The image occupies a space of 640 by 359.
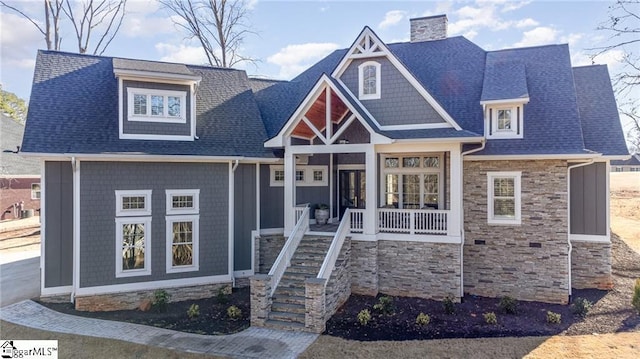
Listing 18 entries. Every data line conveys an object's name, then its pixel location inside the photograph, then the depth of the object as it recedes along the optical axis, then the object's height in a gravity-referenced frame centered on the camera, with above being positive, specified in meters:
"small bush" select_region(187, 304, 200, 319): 10.66 -3.70
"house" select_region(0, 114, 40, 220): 27.36 +0.26
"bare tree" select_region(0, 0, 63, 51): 23.27 +10.11
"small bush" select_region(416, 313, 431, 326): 9.88 -3.64
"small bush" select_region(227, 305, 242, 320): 10.55 -3.69
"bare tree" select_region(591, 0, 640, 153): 12.35 +4.73
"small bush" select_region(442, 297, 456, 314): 10.65 -3.54
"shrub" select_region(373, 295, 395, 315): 10.57 -3.53
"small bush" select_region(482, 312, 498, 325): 9.93 -3.63
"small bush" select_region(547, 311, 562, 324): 9.99 -3.63
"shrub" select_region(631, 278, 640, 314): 10.23 -3.17
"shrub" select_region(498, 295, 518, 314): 10.76 -3.56
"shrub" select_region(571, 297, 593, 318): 10.53 -3.56
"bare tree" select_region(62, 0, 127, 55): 24.38 +10.76
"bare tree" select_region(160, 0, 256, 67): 25.52 +11.01
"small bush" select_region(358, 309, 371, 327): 9.89 -3.60
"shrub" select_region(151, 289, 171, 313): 11.17 -3.57
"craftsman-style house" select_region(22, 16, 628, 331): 11.30 -0.12
